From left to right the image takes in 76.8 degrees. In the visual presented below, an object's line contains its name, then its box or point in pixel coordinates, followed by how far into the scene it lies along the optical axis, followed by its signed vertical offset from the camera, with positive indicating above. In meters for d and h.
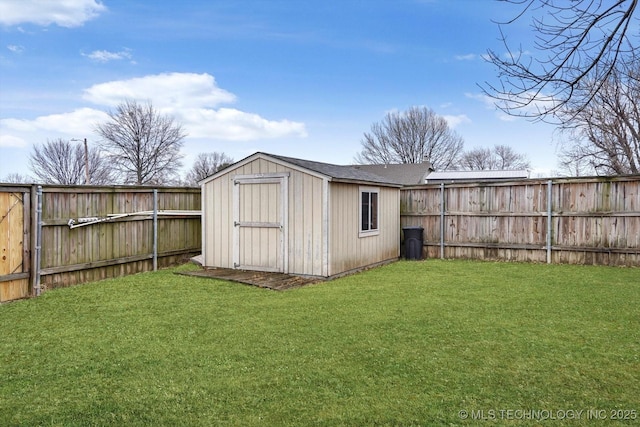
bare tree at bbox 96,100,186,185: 30.66 +5.50
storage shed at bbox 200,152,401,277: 7.62 -0.08
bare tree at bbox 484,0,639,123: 3.01 +1.29
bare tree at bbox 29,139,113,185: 32.47 +4.01
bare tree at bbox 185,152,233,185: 41.97 +5.44
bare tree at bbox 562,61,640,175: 17.34 +3.27
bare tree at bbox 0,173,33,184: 29.14 +2.58
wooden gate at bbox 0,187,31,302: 5.82 -0.44
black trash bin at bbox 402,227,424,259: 10.46 -0.74
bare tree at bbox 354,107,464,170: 31.92 +5.99
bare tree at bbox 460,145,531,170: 35.94 +4.99
